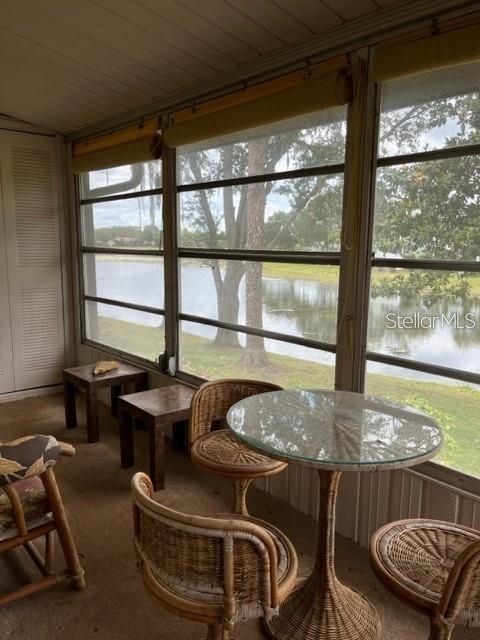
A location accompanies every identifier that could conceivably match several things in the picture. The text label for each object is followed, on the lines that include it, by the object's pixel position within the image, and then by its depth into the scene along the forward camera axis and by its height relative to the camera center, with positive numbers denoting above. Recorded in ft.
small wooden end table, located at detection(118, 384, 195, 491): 9.16 -3.40
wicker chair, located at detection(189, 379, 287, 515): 6.43 -3.00
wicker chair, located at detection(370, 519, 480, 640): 3.83 -3.02
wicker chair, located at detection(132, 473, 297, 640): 3.75 -2.67
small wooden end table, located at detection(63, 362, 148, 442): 11.41 -3.48
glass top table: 4.69 -2.07
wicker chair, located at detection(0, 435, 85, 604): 5.56 -3.36
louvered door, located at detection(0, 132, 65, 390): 13.92 -0.43
